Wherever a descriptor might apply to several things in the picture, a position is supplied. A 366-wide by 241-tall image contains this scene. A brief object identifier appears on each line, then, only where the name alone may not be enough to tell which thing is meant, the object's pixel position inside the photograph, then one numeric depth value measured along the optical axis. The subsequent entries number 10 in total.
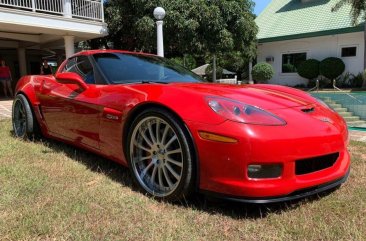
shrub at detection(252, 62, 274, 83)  18.91
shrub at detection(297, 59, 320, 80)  17.64
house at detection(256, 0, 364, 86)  16.98
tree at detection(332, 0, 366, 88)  14.63
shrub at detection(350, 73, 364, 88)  16.16
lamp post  8.20
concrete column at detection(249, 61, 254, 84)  20.68
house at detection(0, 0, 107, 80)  11.29
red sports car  2.24
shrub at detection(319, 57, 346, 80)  16.88
